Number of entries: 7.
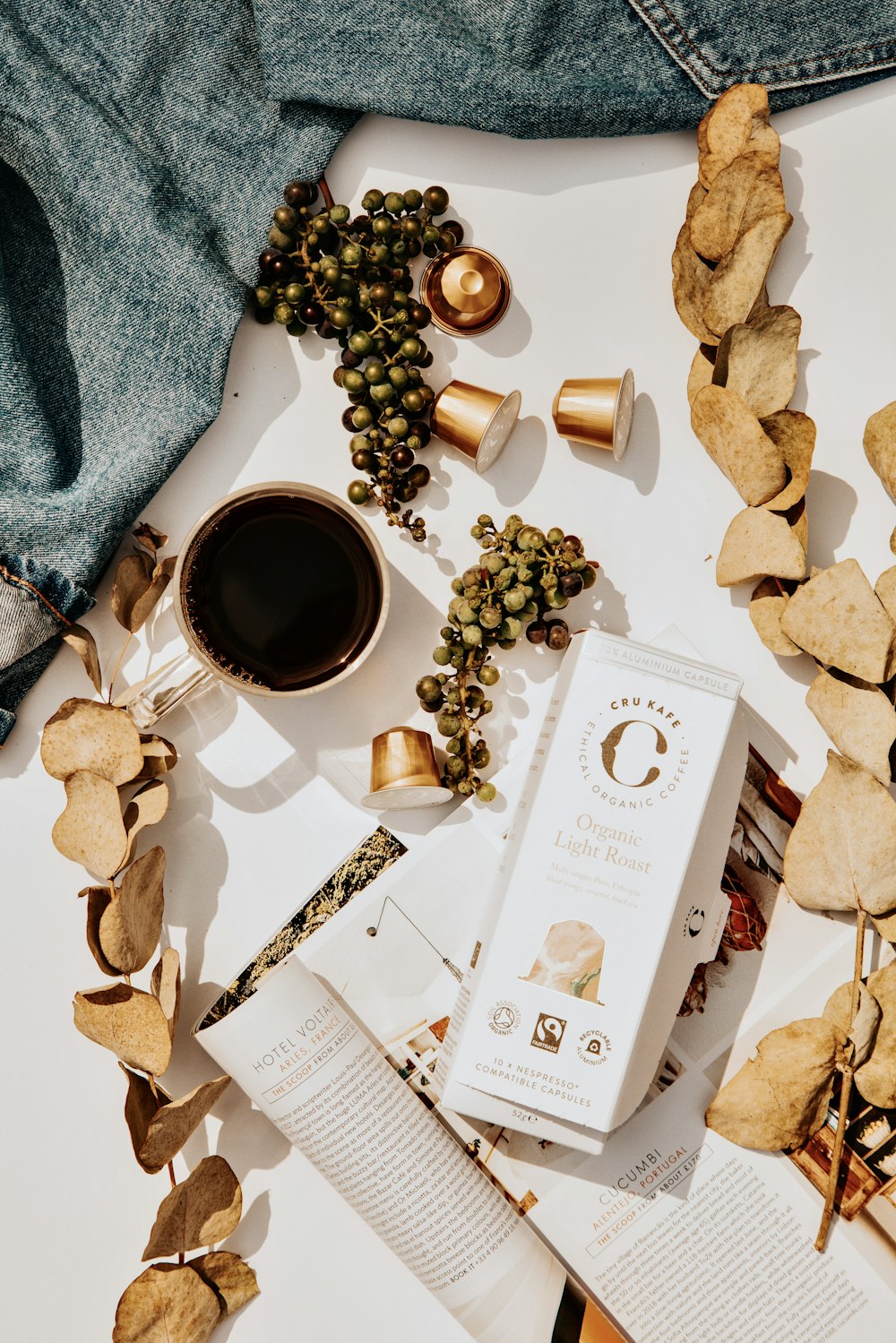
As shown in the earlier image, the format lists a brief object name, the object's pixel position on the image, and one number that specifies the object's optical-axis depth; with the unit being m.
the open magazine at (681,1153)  0.77
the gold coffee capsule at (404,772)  0.75
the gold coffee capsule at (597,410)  0.74
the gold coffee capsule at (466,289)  0.78
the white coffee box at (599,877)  0.66
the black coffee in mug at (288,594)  0.74
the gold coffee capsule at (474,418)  0.74
